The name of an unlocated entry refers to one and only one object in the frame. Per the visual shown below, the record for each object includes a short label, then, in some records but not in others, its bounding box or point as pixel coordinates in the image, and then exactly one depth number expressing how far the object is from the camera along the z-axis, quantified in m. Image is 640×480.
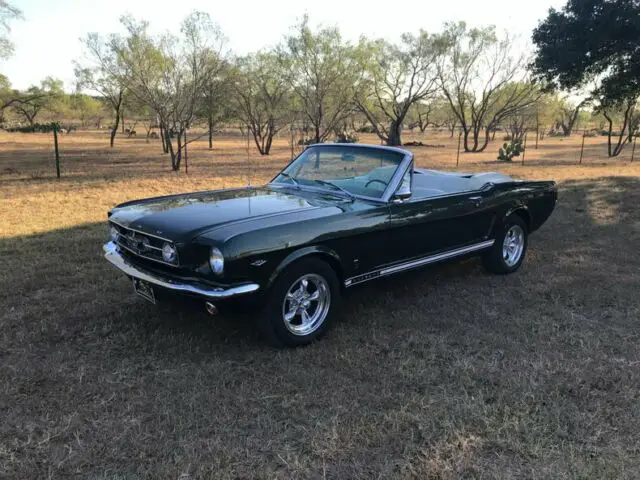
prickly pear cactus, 26.30
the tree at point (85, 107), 67.64
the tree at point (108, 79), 22.19
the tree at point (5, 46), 20.58
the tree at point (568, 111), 50.45
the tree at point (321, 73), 26.16
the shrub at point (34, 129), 60.97
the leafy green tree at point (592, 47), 11.87
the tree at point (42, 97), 32.78
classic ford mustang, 3.28
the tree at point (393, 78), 31.67
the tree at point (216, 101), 25.00
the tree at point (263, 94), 28.76
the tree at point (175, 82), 18.12
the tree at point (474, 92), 34.22
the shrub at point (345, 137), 39.38
